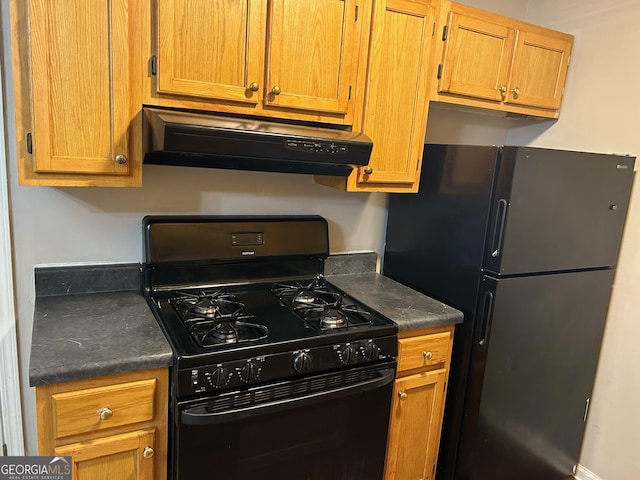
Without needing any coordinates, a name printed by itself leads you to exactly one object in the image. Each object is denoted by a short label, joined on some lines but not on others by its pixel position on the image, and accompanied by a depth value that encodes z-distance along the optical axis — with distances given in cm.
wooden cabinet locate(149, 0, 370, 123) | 151
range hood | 141
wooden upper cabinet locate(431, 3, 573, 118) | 202
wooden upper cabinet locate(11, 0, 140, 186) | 135
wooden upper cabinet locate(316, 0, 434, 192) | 184
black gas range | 141
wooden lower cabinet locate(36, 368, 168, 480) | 129
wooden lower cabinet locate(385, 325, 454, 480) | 186
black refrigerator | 183
